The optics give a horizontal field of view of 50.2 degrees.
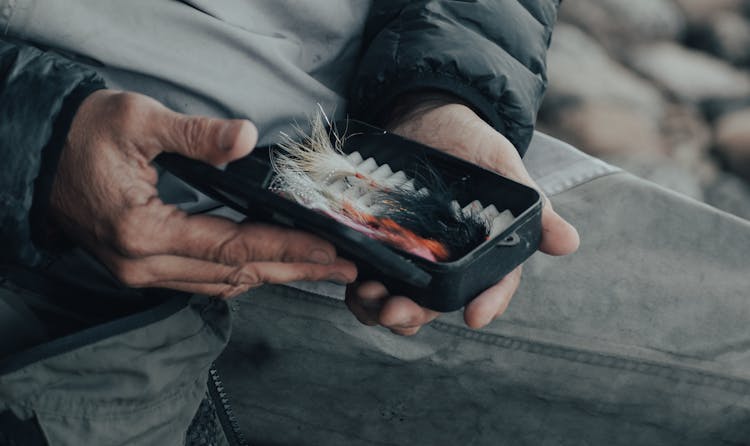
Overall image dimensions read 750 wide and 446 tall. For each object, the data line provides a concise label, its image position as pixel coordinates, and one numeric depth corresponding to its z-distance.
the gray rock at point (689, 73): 3.02
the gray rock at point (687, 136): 2.76
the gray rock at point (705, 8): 3.35
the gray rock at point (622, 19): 3.21
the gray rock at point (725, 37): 3.21
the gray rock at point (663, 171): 2.58
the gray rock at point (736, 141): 2.72
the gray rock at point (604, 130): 2.69
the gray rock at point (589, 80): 2.79
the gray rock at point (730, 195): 2.54
